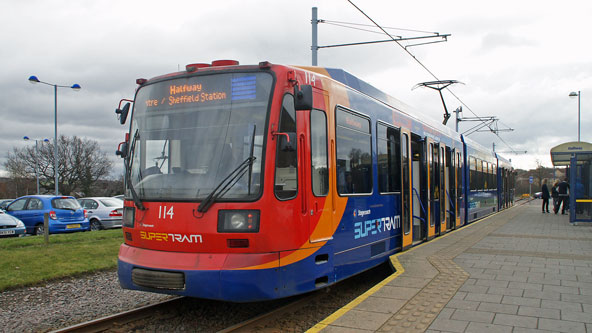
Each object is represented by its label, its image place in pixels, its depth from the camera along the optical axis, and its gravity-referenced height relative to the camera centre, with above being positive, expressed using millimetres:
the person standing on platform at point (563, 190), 21188 -362
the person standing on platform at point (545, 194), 23005 -565
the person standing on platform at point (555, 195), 22453 -629
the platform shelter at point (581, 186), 15290 -142
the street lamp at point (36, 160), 56281 +3307
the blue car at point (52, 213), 16078 -818
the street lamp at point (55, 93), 24308 +5164
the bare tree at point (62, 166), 56812 +2682
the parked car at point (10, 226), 15023 -1162
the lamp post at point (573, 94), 29797 +5334
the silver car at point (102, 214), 18188 -972
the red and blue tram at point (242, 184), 5203 +27
